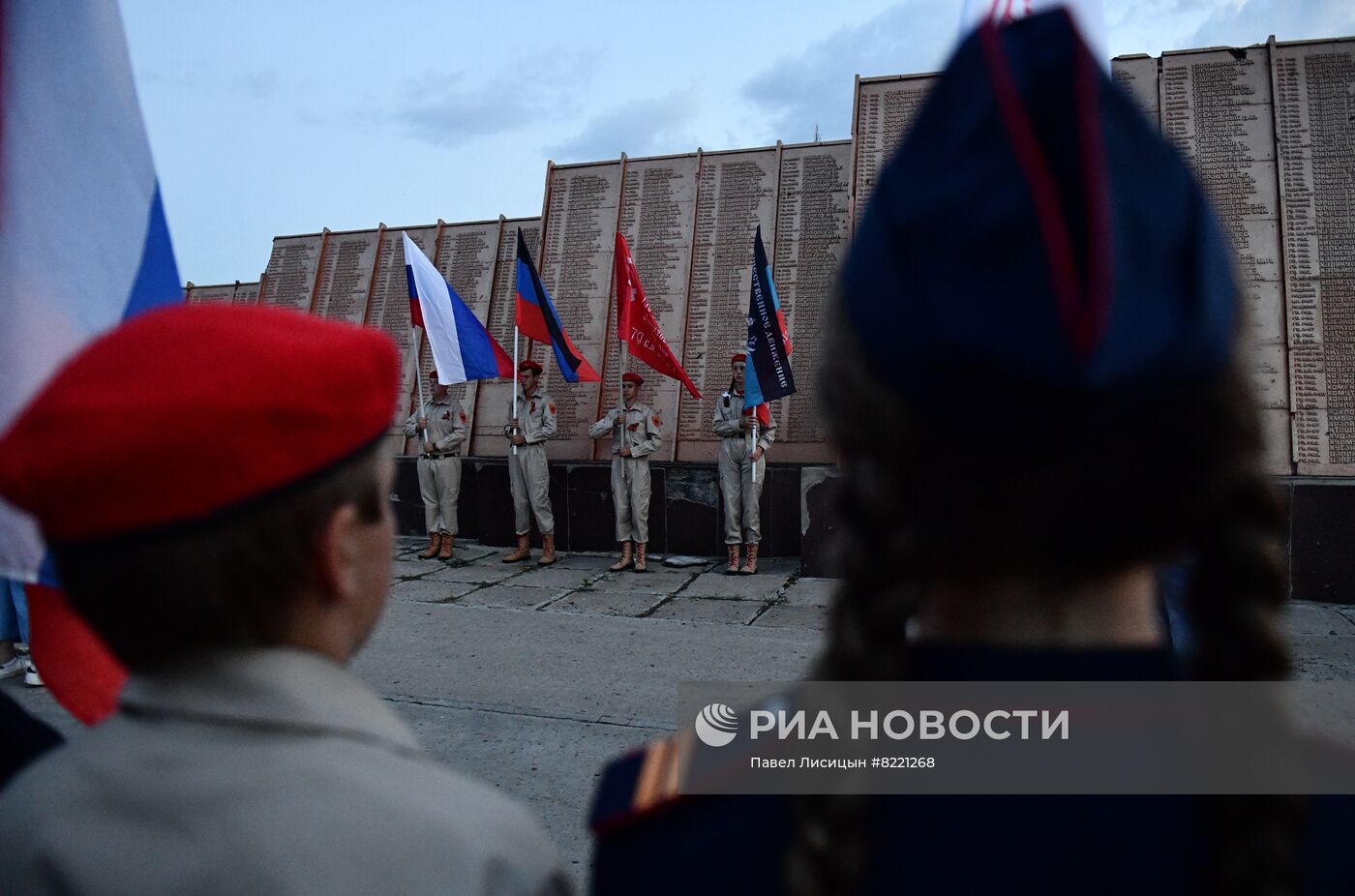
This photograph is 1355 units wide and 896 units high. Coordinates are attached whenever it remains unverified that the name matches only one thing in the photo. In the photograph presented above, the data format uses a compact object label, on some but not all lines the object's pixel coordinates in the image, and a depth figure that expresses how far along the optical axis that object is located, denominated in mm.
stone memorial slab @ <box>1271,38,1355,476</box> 6012
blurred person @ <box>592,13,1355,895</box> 512
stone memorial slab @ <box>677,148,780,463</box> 7988
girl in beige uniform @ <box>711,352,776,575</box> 7215
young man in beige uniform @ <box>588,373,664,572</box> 7477
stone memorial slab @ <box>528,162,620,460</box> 8398
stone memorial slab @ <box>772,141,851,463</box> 7715
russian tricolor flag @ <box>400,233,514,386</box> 6699
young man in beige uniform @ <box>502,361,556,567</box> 7910
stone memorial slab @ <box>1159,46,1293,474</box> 6250
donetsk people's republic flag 7168
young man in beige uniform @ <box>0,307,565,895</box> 685
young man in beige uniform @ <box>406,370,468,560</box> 8203
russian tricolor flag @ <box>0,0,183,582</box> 1277
